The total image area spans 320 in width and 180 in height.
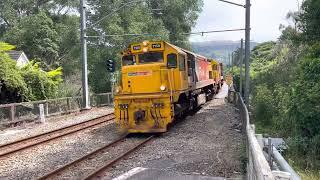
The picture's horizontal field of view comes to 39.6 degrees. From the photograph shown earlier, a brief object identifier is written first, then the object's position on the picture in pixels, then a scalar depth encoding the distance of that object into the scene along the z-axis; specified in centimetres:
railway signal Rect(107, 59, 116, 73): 2570
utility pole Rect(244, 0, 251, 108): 2027
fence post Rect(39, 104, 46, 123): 2086
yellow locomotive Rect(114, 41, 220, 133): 1531
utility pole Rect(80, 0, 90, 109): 2666
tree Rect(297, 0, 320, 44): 1969
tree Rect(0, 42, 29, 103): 2197
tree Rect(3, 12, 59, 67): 4488
